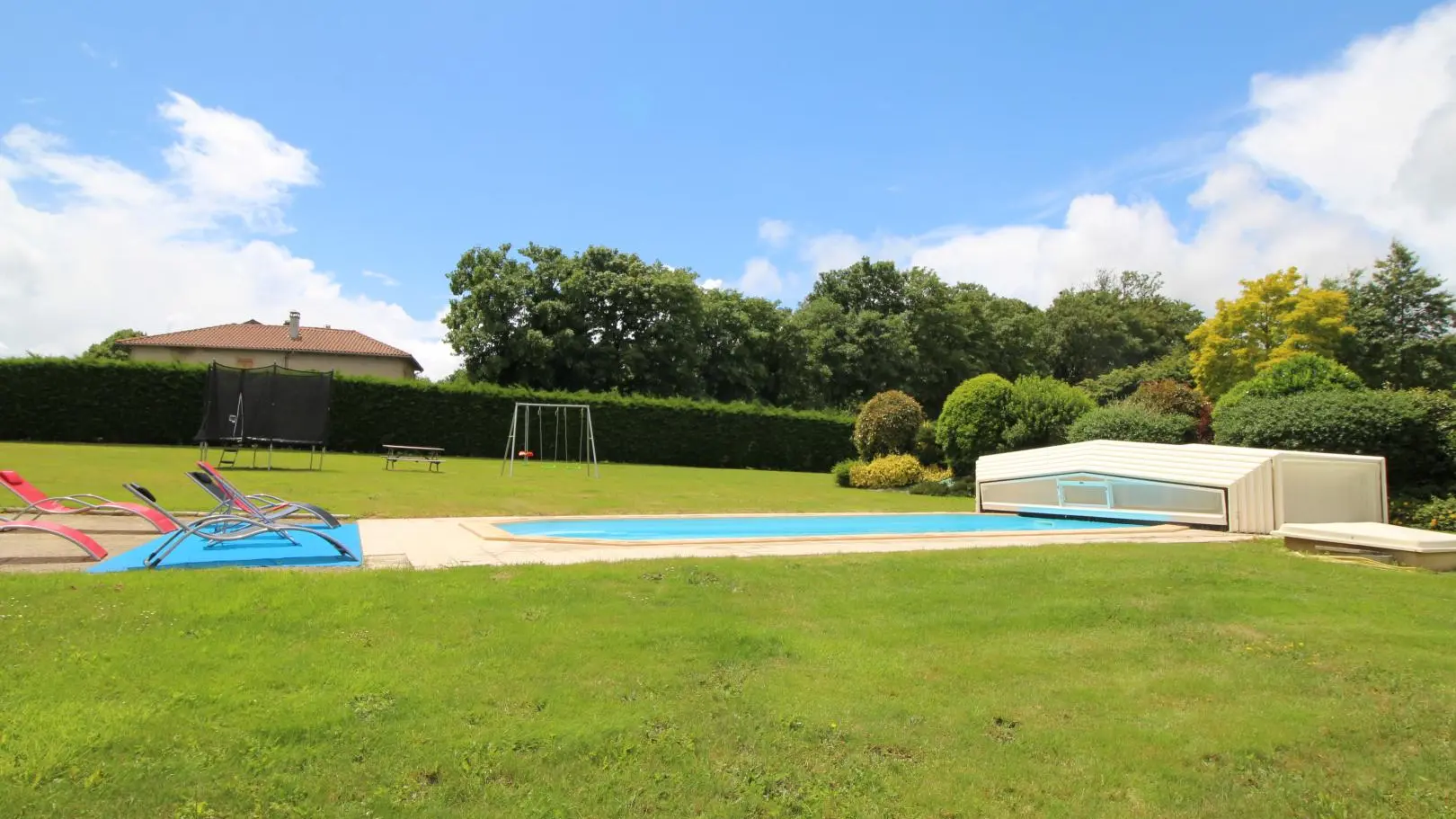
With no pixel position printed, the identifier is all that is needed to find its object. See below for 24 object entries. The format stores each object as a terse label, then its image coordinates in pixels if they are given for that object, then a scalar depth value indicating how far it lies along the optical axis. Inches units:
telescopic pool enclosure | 464.4
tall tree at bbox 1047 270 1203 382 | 2100.1
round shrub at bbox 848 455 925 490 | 915.4
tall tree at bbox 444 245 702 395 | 1400.1
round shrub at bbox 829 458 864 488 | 965.8
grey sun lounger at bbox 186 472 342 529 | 351.6
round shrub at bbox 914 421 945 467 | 970.1
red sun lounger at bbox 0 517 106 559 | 272.8
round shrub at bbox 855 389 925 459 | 968.3
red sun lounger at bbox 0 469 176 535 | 327.6
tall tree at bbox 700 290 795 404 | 1620.3
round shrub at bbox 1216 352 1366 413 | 671.1
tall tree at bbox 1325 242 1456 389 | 1444.4
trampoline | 823.1
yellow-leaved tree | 1349.7
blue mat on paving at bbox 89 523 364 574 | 278.1
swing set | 1112.9
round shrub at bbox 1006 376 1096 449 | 821.9
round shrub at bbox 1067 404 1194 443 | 703.1
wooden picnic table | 835.4
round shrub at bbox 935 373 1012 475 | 843.4
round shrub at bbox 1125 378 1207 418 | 962.1
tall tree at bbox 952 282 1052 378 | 1857.8
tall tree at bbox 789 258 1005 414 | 1676.9
